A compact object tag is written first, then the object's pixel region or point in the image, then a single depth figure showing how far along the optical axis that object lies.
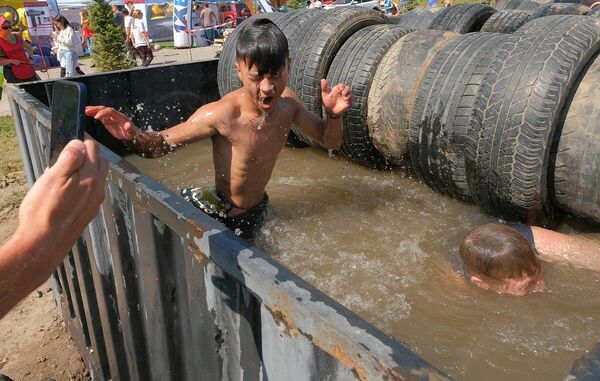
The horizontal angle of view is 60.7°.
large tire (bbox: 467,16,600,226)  3.04
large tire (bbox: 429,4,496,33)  7.36
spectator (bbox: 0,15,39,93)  8.20
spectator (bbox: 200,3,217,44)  21.36
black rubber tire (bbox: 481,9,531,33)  6.95
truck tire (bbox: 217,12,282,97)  5.03
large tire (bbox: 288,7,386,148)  4.60
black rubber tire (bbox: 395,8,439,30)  8.18
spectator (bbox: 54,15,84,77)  11.44
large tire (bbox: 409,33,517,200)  3.53
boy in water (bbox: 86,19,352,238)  2.71
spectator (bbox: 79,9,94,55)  17.87
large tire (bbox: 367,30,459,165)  4.09
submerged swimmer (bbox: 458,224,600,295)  2.79
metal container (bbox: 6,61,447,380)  1.00
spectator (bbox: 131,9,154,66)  13.73
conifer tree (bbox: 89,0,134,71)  12.77
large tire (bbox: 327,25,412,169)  4.36
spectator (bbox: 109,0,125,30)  13.66
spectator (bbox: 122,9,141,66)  15.07
